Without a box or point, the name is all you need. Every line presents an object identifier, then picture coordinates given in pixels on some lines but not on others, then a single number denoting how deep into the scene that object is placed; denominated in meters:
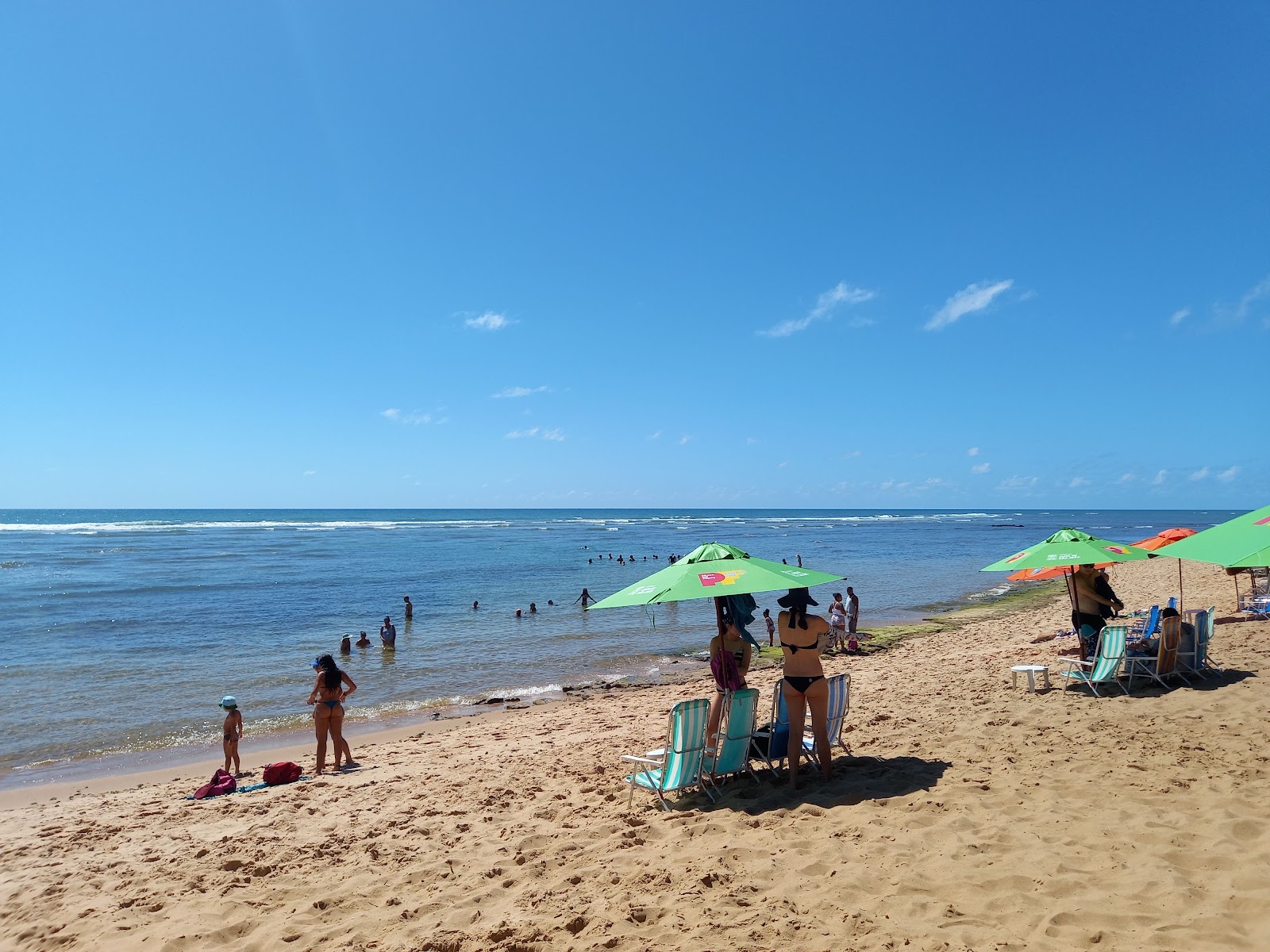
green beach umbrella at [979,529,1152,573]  8.59
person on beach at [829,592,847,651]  16.28
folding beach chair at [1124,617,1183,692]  8.64
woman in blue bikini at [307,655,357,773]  9.46
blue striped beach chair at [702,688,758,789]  6.29
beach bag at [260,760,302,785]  9.05
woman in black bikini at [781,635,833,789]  6.18
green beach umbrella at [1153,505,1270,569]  5.02
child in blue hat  9.58
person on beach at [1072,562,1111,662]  10.01
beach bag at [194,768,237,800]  8.71
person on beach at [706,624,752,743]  6.81
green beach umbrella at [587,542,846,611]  6.01
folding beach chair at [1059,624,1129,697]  8.58
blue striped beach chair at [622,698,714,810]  6.14
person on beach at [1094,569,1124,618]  9.95
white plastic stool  9.03
